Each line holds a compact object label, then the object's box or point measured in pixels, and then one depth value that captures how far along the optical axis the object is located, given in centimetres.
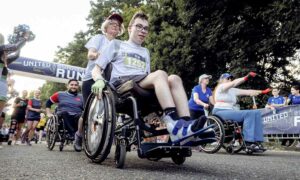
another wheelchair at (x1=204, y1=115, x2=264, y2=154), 400
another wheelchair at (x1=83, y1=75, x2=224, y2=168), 177
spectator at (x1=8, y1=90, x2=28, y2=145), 598
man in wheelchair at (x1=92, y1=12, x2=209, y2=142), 175
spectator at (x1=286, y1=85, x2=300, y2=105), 577
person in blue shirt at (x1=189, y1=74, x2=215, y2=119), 454
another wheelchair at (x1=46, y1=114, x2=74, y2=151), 388
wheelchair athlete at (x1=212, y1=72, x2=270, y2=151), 389
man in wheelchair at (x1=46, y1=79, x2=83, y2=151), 406
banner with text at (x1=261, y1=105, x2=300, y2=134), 512
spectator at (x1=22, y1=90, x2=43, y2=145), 612
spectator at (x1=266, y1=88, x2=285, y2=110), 603
